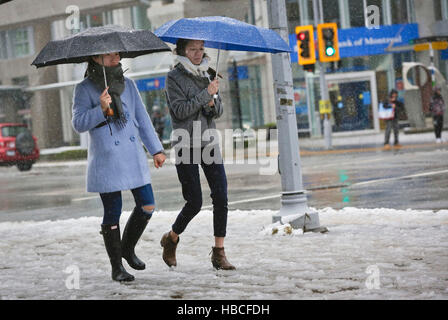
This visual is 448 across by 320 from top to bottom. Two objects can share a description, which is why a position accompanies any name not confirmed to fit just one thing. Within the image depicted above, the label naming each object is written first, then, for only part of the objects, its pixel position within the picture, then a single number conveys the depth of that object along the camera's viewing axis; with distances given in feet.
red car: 101.45
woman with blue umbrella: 22.06
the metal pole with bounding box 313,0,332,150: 89.81
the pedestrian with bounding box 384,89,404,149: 85.71
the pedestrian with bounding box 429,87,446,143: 83.30
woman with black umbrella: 20.66
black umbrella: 19.95
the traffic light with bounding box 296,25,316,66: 75.60
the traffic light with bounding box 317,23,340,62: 77.00
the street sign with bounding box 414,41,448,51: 101.04
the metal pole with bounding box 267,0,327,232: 30.12
